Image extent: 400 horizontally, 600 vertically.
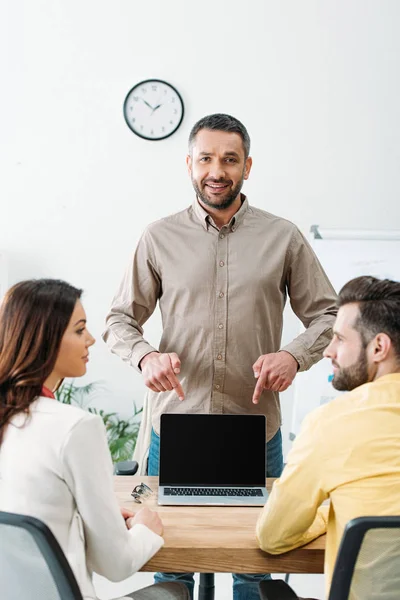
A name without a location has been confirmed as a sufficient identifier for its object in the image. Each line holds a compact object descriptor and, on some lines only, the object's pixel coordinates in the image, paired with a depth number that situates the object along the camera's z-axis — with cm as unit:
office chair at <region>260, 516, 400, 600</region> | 118
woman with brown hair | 132
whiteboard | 378
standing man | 217
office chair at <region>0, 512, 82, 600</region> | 118
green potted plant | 389
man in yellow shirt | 133
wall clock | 396
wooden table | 153
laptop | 191
